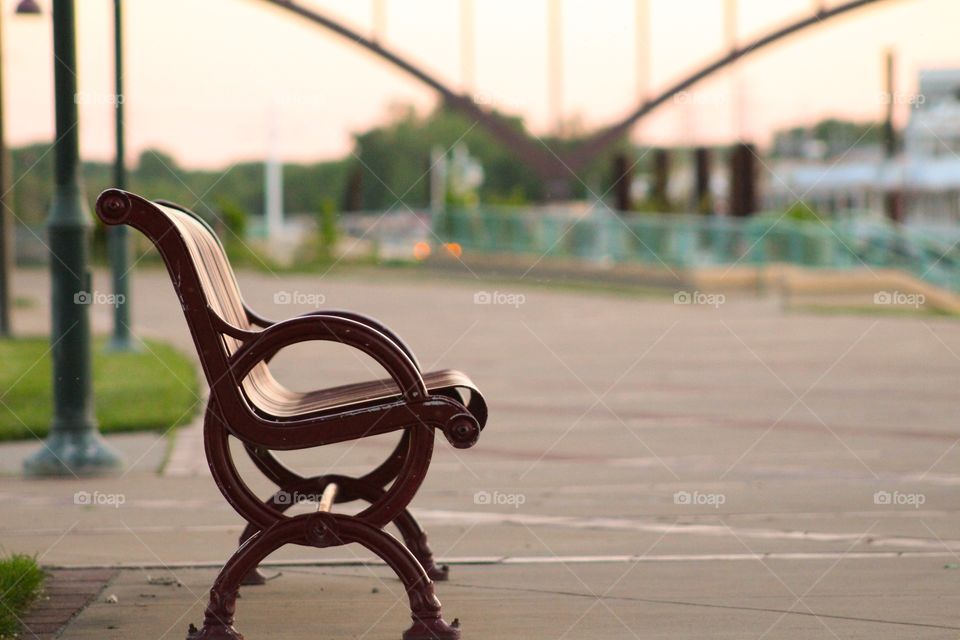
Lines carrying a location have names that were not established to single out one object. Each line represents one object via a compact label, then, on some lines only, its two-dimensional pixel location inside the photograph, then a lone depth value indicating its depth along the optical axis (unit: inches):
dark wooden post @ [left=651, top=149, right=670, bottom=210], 1606.8
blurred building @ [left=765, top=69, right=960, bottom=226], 2864.2
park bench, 158.9
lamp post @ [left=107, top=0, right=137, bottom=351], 511.2
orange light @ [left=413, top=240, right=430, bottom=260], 1476.3
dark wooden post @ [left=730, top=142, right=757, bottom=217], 1499.8
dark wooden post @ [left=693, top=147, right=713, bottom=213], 1636.3
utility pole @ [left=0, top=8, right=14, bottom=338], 616.2
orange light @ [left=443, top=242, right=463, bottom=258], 1434.4
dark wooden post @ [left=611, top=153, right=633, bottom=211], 1519.7
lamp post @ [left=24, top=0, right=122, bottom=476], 279.3
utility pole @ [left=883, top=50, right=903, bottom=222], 1669.5
